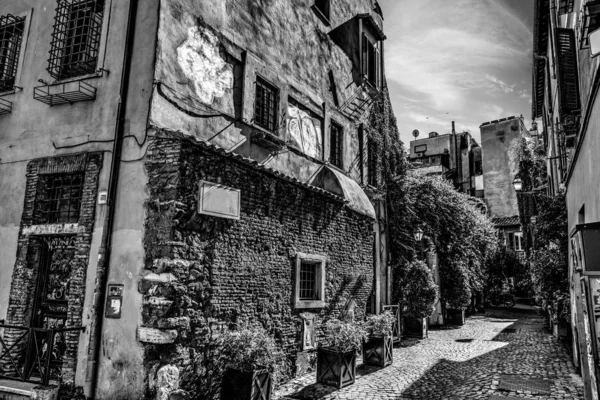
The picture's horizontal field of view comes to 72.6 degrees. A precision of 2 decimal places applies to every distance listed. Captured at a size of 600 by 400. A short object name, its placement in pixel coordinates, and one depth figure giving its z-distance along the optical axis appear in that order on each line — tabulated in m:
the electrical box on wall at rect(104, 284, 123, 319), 6.92
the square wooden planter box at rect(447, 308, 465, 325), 19.56
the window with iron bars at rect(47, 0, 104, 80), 8.42
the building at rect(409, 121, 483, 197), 40.88
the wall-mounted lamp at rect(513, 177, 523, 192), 16.76
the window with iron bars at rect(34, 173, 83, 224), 8.15
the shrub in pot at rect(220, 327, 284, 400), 6.98
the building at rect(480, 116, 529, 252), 36.41
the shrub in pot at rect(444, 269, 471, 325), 19.31
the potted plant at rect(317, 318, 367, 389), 8.80
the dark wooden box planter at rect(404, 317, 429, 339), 15.55
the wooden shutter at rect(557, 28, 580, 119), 7.91
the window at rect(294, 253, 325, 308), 9.95
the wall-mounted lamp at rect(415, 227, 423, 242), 16.44
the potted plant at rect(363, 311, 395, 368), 10.91
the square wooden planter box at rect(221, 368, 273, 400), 6.92
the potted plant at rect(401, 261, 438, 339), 15.38
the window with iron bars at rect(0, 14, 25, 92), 9.45
